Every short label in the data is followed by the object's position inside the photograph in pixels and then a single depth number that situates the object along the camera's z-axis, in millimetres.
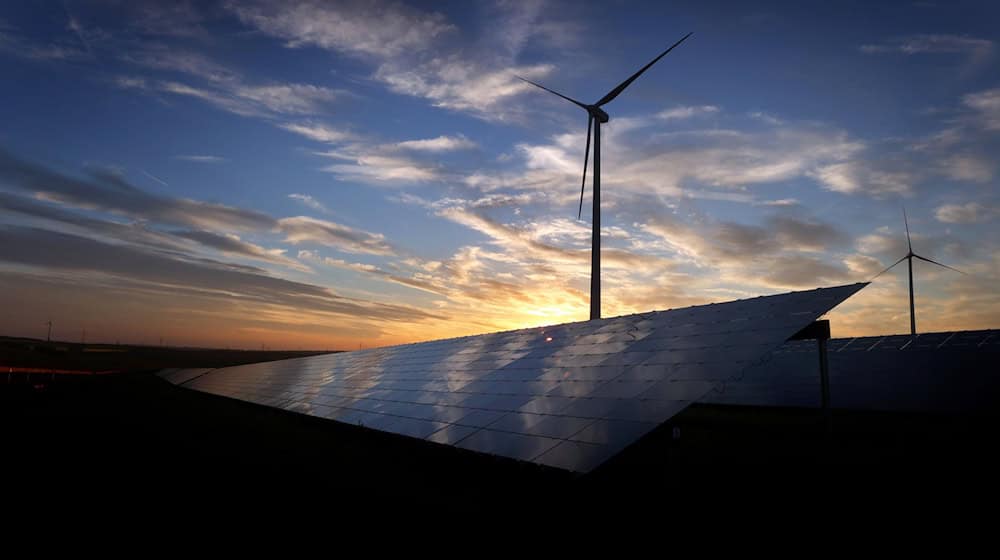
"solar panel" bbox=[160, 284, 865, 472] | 12422
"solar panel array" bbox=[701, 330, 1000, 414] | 30641
